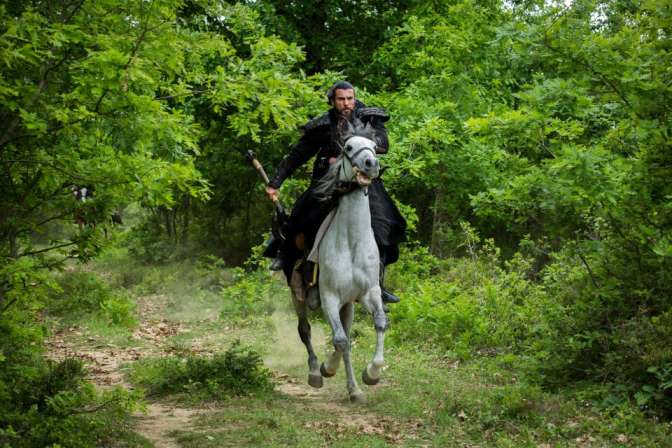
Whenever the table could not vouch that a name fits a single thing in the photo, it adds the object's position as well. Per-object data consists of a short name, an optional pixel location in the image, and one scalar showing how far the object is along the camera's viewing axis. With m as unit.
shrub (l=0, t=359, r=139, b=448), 12.44
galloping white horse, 17.39
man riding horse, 18.45
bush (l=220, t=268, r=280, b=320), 31.61
